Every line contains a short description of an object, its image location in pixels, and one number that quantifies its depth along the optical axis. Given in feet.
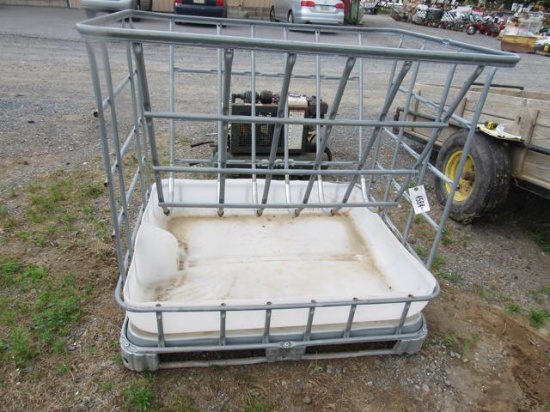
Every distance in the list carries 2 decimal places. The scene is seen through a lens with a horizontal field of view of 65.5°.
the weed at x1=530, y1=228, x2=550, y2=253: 10.12
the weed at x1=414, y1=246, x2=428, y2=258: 9.52
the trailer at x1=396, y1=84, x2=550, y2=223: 9.22
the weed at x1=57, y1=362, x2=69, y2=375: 6.14
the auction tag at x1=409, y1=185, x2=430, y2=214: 6.96
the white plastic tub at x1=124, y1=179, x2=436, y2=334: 6.27
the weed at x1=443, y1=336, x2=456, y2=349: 7.16
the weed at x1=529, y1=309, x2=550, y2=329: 7.86
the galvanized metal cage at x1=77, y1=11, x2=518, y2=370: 5.08
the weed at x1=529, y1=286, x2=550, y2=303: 8.48
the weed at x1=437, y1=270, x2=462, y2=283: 8.79
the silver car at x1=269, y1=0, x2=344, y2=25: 35.96
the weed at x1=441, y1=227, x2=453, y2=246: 9.98
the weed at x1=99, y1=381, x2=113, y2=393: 5.97
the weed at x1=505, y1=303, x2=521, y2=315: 8.07
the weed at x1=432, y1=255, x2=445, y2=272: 9.07
